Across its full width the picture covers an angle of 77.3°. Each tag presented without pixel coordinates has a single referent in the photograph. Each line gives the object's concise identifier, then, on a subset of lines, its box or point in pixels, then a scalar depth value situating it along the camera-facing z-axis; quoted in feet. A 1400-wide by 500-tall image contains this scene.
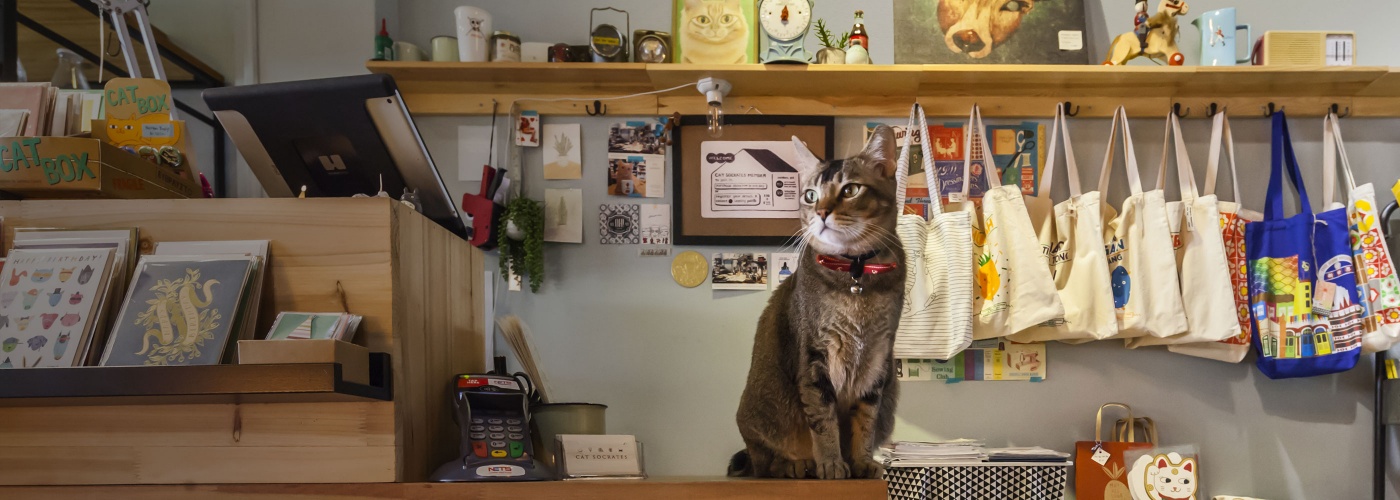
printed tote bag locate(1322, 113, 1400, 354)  6.95
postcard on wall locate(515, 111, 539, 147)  7.72
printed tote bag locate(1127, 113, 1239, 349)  7.07
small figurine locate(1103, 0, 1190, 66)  7.38
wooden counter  3.29
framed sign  7.64
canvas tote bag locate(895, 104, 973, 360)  6.94
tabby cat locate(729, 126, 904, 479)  3.94
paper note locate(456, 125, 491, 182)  7.72
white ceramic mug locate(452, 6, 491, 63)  7.23
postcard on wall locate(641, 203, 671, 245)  7.67
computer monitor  3.65
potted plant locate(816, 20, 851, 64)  7.34
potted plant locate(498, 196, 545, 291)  7.25
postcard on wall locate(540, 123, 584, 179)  7.72
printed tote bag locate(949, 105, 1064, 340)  6.95
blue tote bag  7.07
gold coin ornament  7.63
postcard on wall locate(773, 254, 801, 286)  7.60
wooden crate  3.32
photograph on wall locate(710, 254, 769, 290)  7.63
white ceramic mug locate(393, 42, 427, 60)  7.44
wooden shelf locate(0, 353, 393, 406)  2.90
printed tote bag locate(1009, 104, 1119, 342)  7.09
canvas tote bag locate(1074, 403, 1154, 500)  7.18
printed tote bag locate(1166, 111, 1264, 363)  7.32
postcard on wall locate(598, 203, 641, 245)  7.67
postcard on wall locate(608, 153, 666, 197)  7.70
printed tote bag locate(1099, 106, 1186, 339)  7.09
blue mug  7.40
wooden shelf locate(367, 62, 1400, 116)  7.16
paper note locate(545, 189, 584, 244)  7.63
